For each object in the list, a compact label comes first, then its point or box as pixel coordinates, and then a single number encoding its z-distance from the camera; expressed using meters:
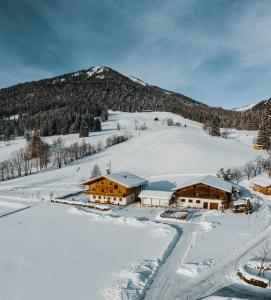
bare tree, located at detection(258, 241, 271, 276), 25.44
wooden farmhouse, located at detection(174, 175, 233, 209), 50.81
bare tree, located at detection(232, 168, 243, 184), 68.71
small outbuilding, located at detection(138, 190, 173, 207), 52.72
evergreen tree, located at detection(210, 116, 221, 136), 126.71
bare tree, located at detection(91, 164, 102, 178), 76.28
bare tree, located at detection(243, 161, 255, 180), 70.53
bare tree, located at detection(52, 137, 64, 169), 103.80
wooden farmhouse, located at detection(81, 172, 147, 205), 55.91
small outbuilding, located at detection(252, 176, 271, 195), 57.12
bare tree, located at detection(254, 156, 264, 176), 73.69
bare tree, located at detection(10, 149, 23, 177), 99.19
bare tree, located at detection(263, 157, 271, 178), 71.81
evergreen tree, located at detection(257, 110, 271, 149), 98.38
